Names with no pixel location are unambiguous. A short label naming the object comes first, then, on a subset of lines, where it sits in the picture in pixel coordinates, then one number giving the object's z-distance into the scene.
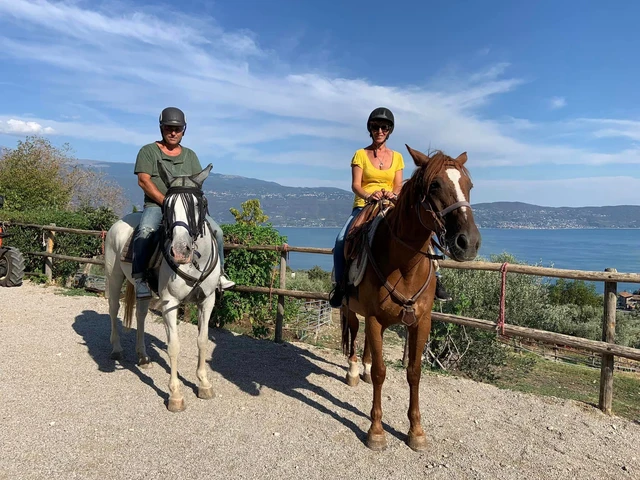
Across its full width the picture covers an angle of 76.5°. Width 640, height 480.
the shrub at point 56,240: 10.52
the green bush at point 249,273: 7.20
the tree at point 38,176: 19.08
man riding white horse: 4.25
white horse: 3.71
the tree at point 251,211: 24.16
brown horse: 2.52
